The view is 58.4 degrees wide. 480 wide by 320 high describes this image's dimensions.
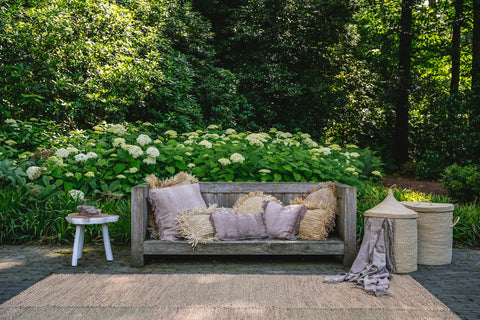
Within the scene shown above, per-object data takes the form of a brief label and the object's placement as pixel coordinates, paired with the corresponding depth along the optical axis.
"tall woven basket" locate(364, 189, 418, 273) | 4.40
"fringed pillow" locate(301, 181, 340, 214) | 4.82
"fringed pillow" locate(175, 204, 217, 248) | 4.50
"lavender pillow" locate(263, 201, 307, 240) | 4.65
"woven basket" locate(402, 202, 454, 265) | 4.74
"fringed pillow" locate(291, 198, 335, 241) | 4.63
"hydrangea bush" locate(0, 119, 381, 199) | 6.03
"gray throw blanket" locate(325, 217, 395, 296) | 3.97
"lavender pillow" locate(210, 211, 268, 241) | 4.61
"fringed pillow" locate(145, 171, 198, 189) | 4.89
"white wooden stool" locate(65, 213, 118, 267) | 4.47
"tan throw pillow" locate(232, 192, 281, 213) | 4.89
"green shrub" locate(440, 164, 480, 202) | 8.09
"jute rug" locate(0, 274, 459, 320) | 3.19
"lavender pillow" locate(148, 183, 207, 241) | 4.62
